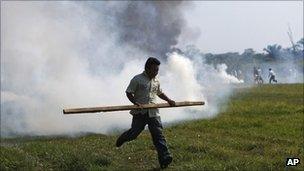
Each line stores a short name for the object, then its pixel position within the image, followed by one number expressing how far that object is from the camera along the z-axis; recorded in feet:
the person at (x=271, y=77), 139.44
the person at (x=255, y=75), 142.97
